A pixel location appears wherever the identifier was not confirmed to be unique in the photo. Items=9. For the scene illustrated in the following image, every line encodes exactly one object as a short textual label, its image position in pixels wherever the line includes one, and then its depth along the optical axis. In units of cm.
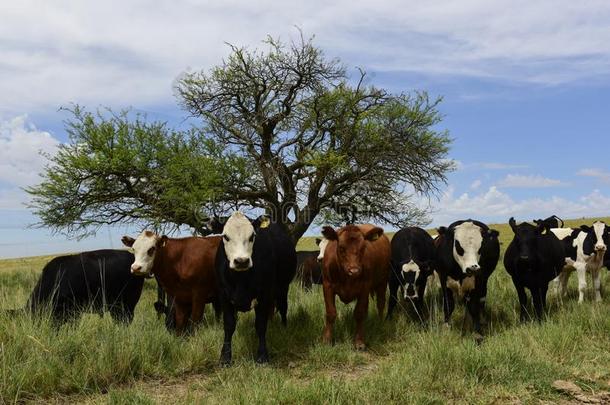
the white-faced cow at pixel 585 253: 1226
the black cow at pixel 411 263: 912
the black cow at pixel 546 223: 966
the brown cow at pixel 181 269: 851
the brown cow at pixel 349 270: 815
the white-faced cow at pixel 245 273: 723
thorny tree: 2184
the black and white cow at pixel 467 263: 848
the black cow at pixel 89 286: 899
